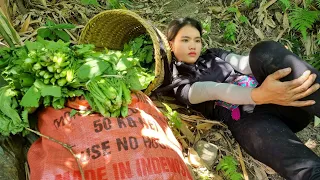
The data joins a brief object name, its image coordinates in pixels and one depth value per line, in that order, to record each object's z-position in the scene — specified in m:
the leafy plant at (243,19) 3.05
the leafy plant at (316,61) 2.82
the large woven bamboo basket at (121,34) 2.14
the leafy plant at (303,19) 2.84
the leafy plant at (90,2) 2.66
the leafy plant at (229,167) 2.01
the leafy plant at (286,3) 2.85
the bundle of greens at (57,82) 1.66
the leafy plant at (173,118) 2.13
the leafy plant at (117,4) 2.87
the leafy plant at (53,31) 2.32
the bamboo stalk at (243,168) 2.08
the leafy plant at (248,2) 2.90
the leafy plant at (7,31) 2.05
